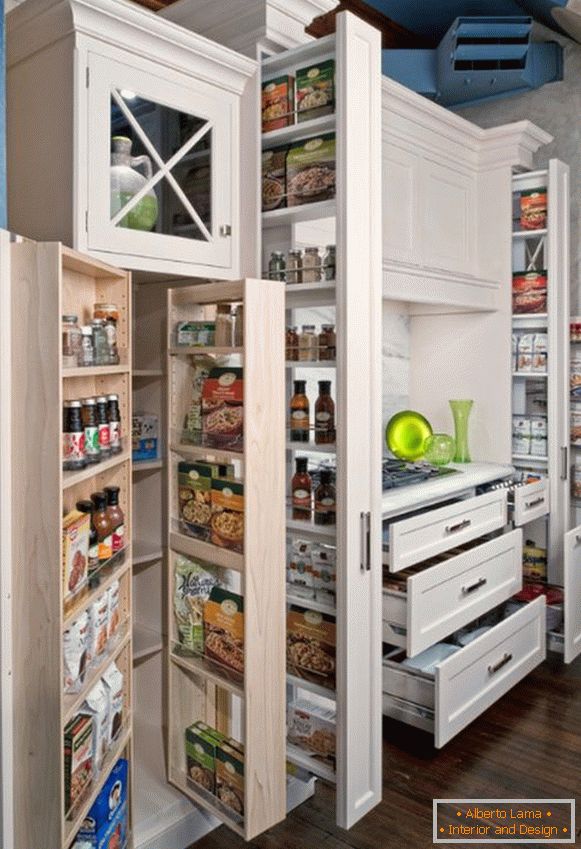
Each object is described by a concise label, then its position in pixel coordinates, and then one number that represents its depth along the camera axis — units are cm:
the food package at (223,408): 193
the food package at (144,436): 236
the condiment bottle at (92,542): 172
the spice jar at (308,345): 220
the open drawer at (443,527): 253
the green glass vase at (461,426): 361
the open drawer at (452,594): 251
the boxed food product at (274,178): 222
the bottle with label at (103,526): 177
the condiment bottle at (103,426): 172
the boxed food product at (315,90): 207
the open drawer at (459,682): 251
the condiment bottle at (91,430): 165
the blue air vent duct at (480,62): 338
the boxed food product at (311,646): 219
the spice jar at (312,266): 215
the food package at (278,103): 218
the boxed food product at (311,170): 211
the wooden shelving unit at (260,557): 186
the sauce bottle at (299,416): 227
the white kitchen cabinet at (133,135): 180
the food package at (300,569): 227
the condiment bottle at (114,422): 178
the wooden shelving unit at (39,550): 139
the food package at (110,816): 168
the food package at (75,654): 154
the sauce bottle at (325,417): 217
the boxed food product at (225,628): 196
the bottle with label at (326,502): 217
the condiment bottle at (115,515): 182
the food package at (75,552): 152
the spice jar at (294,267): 219
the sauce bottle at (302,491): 227
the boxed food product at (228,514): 194
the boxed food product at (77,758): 152
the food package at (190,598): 212
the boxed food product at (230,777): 197
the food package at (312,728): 221
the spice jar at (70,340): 157
